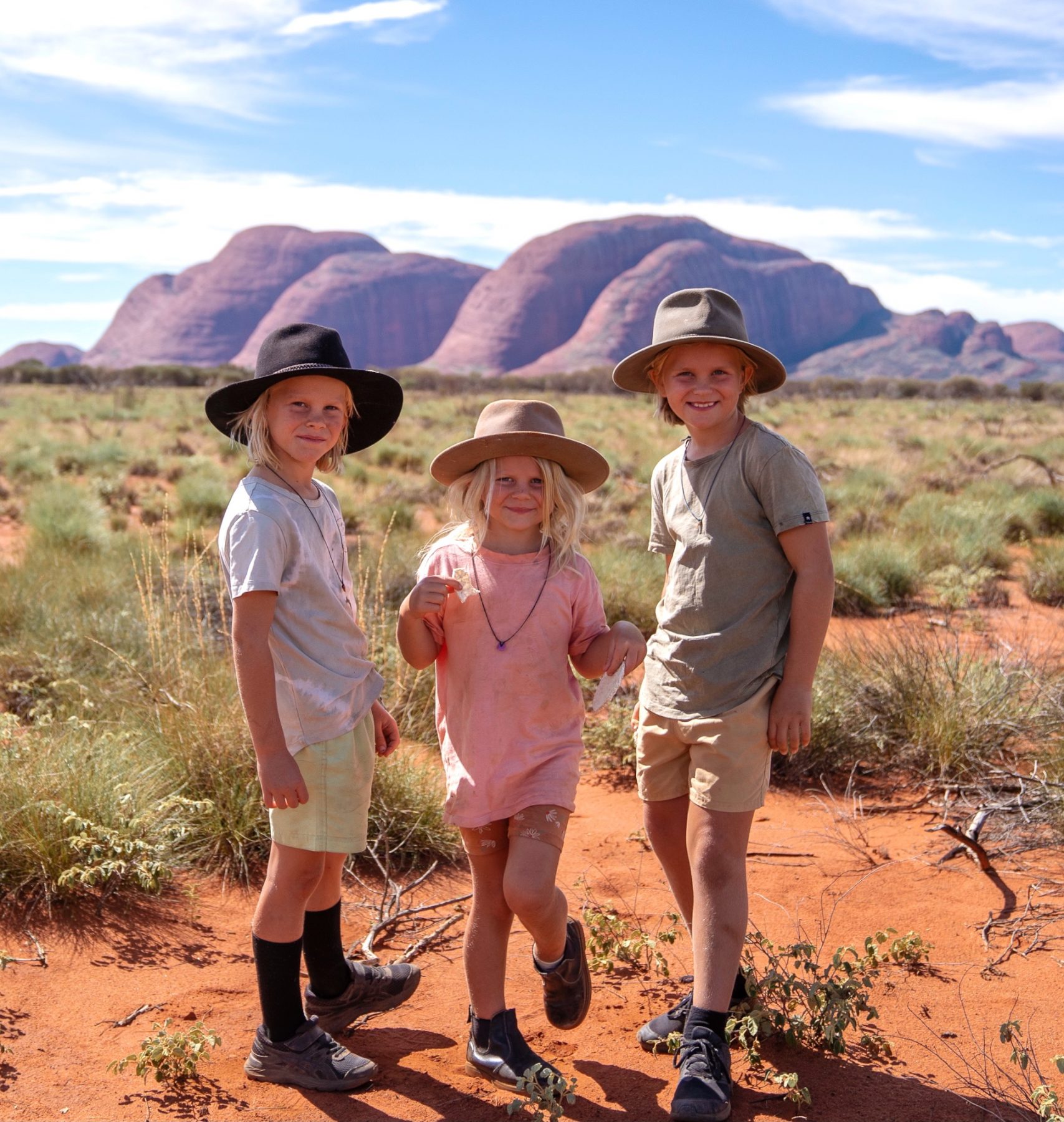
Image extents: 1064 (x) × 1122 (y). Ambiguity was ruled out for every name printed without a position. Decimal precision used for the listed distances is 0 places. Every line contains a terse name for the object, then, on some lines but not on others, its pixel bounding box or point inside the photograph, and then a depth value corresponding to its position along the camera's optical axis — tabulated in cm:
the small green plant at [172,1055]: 247
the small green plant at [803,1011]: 254
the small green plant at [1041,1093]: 209
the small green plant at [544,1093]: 218
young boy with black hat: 229
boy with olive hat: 239
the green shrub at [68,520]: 862
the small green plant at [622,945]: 307
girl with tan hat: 240
